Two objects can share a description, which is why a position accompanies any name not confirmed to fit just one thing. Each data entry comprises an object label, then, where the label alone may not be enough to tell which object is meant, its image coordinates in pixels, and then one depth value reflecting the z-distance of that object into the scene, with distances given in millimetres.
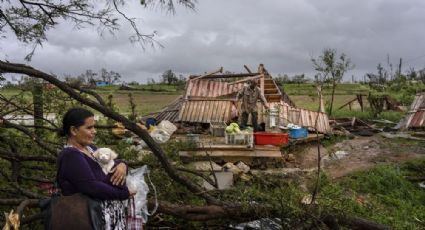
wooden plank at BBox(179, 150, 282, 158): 10070
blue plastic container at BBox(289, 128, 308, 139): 12023
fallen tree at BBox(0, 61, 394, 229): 3828
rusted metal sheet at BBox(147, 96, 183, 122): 13990
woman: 2746
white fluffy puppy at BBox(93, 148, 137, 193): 2949
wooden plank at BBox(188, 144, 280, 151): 10156
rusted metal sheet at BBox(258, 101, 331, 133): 12867
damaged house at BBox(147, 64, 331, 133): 13219
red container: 10852
